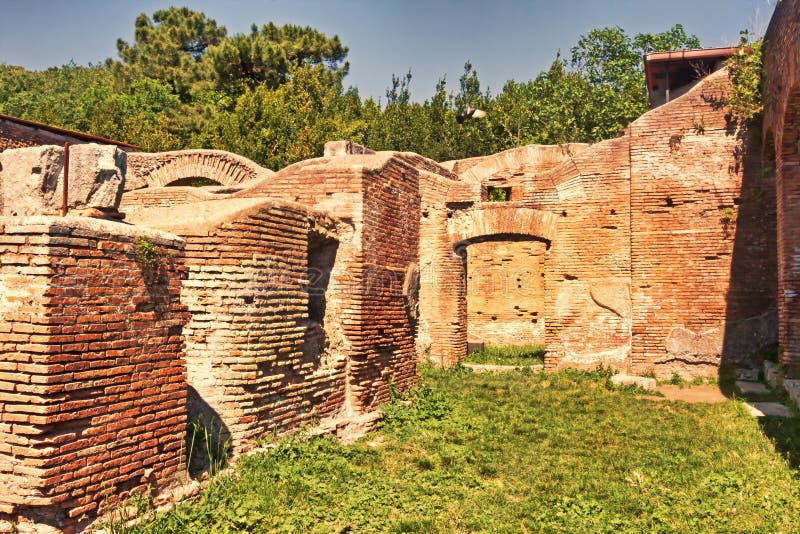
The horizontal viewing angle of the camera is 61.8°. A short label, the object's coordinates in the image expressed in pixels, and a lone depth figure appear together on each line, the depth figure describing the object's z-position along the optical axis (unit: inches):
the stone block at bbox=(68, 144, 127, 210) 188.5
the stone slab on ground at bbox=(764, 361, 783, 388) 375.5
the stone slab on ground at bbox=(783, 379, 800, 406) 325.4
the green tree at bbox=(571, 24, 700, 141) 1015.6
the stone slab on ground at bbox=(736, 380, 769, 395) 371.6
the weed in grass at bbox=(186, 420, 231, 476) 207.5
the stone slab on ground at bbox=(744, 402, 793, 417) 315.3
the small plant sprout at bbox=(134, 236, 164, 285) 177.8
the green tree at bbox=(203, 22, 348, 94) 1173.1
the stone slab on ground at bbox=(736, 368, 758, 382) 415.2
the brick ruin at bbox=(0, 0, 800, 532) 155.9
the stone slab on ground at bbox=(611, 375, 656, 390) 396.2
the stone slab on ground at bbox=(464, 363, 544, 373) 468.4
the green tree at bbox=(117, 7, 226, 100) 1320.4
